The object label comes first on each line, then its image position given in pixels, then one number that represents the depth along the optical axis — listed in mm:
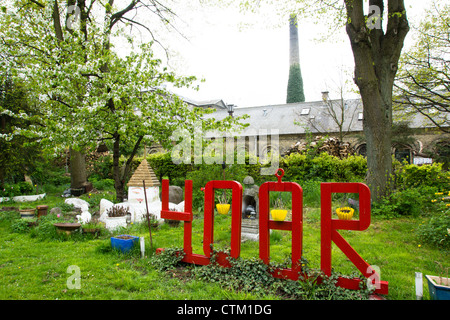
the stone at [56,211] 7590
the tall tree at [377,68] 7848
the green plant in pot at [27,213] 7590
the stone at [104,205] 7629
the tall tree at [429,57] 11625
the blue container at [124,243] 4941
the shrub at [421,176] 8341
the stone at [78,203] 8984
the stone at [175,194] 9336
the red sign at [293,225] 3191
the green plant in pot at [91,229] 6156
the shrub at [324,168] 11320
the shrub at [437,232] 5062
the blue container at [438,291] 2734
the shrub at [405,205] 7293
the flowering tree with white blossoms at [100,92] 7586
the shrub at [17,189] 10719
